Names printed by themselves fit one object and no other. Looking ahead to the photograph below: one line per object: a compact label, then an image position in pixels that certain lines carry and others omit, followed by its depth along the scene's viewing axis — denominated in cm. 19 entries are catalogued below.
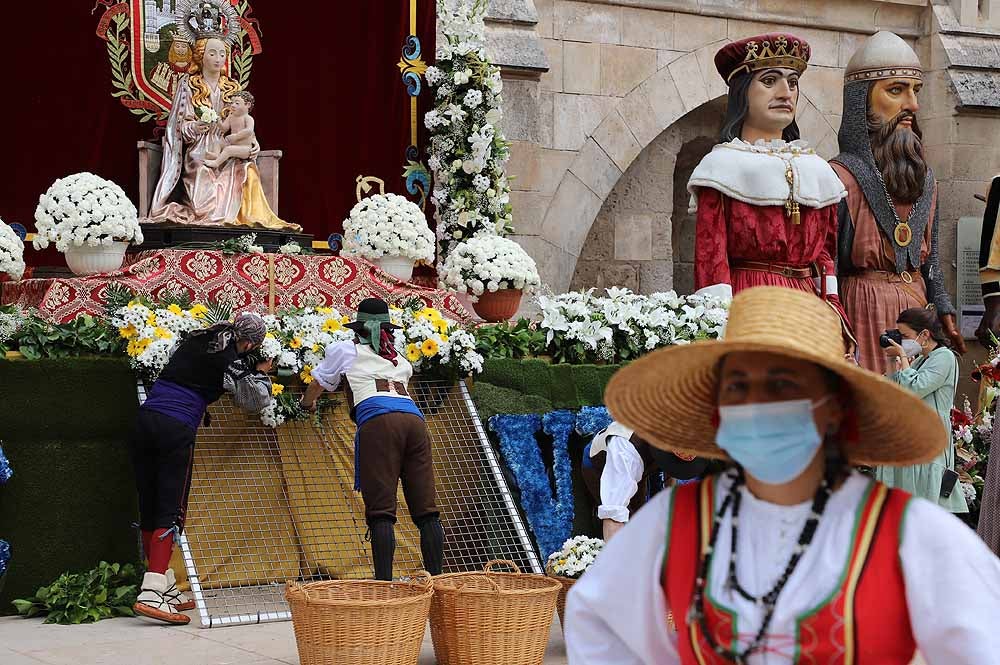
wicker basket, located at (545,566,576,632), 603
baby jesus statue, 929
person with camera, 779
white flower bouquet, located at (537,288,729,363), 793
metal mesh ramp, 696
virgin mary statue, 905
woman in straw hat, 226
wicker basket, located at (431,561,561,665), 552
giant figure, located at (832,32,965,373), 969
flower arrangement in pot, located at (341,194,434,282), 906
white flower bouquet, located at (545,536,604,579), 609
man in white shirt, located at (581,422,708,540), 619
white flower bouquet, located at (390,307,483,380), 734
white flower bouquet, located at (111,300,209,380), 683
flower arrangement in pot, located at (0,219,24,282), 802
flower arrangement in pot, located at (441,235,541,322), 864
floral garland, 1001
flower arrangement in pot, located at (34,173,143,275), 791
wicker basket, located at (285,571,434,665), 517
